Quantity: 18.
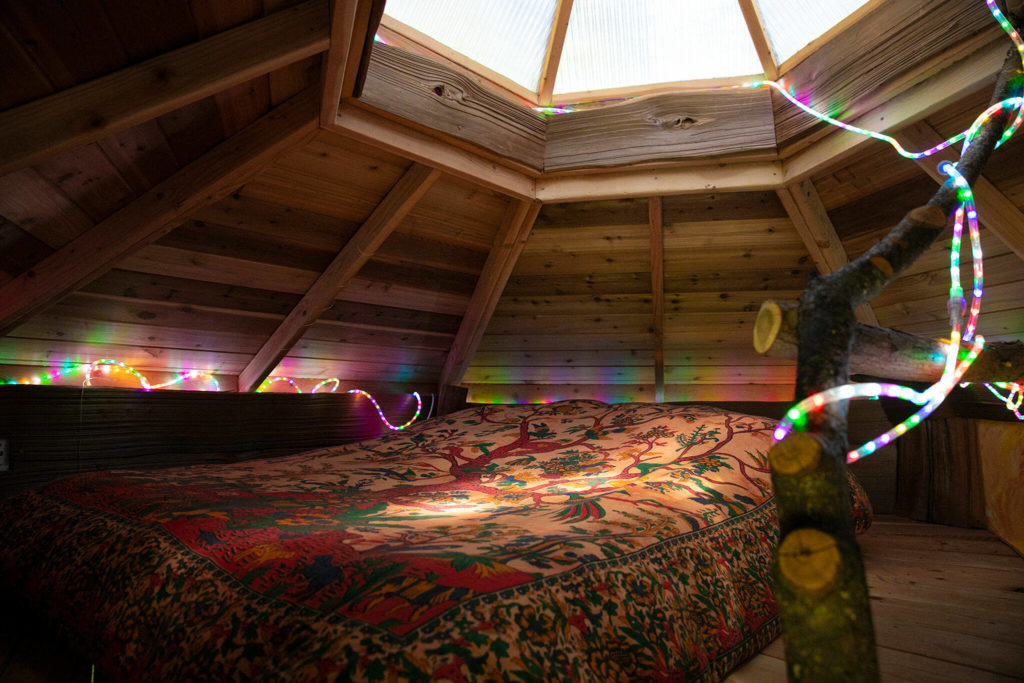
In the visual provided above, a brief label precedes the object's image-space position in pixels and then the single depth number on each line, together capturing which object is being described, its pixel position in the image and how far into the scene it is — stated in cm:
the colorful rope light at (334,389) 318
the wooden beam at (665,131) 234
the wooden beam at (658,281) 271
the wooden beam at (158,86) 137
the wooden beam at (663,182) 244
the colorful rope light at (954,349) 75
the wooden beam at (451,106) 208
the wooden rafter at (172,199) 199
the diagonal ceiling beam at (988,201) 204
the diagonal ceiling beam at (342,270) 245
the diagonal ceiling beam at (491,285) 281
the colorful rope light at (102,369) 254
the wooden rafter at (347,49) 151
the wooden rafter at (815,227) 247
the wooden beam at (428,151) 208
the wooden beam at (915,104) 173
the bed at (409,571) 83
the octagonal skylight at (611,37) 223
